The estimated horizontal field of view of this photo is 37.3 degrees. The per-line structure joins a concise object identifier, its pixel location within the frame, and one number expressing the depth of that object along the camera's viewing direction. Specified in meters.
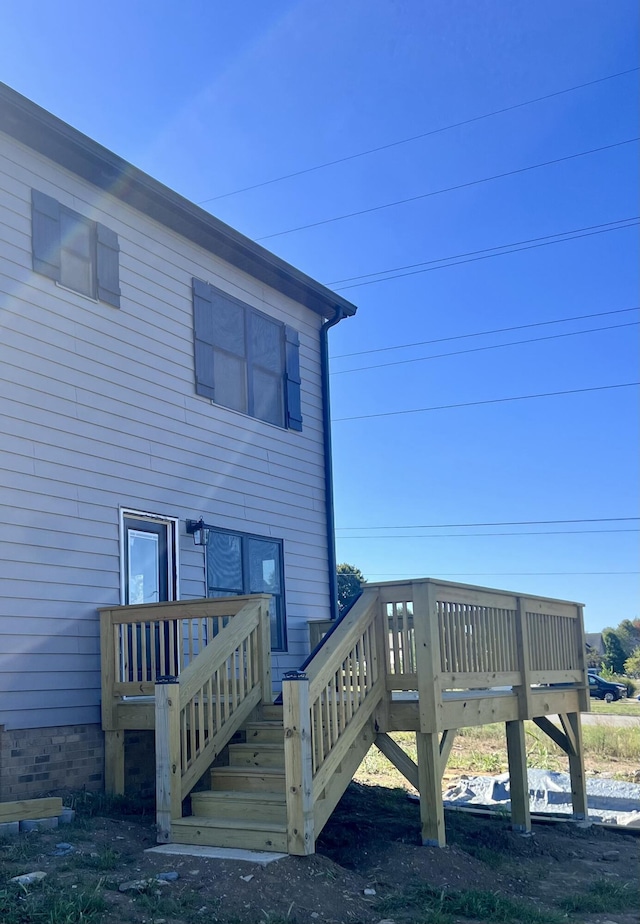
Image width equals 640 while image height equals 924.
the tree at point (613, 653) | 51.16
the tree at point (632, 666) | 48.56
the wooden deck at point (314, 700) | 6.22
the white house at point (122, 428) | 7.90
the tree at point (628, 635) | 53.91
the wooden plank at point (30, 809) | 6.36
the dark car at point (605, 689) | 34.94
